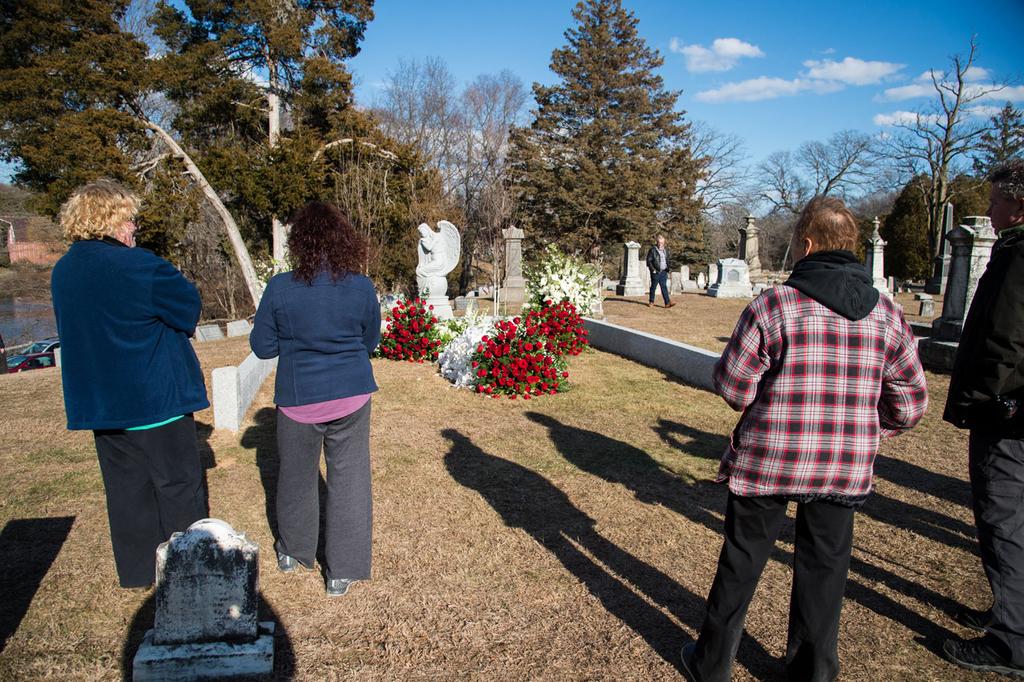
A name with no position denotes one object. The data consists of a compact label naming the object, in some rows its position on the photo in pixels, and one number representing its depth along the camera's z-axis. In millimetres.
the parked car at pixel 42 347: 16361
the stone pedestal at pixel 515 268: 17359
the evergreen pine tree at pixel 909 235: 28656
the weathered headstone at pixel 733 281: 20078
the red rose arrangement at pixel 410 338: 9070
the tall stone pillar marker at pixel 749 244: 22625
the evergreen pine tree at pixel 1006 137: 29406
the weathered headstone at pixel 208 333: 14469
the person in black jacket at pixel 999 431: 2457
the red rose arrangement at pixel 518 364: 7082
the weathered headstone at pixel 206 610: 2332
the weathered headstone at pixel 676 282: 23214
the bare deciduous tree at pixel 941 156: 28203
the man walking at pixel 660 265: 15617
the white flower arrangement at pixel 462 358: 7555
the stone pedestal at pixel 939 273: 20812
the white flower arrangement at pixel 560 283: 10586
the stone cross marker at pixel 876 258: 19358
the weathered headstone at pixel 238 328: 15125
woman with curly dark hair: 2934
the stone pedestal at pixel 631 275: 20531
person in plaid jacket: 2059
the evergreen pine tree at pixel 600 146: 27516
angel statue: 10805
